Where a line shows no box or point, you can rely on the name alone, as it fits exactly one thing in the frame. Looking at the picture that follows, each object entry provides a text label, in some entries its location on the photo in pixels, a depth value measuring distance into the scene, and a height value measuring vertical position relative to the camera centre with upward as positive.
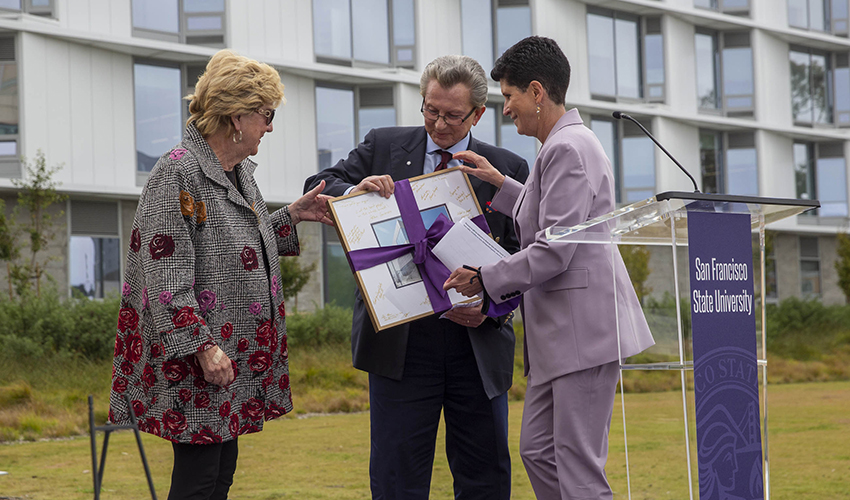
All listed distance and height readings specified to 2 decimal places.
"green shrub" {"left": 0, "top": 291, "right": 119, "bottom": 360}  12.68 -0.70
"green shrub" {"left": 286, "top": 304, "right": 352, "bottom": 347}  15.42 -1.04
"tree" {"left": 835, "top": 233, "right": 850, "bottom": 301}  24.64 -0.23
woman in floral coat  2.80 -0.07
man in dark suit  3.55 -0.49
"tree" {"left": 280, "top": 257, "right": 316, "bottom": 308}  16.44 -0.05
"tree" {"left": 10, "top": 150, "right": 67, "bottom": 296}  15.10 +1.36
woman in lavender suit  2.87 -0.10
